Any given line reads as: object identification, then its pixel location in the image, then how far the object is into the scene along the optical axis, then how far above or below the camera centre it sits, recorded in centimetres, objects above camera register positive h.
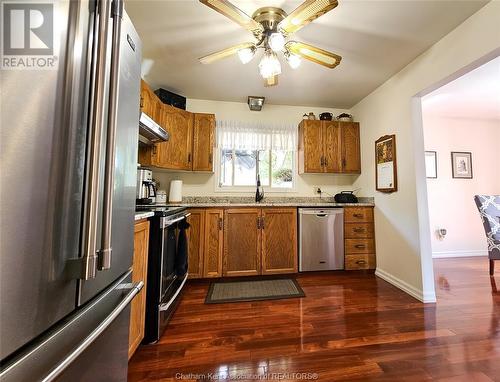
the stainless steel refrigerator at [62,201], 41 +0
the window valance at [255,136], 326 +105
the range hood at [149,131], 164 +64
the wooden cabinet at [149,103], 208 +105
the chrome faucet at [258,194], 319 +11
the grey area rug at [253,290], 217 -98
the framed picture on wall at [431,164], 372 +68
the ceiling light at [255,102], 311 +148
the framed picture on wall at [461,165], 377 +67
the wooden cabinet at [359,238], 287 -49
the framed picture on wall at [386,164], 251 +48
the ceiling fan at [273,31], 132 +122
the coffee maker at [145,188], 218 +15
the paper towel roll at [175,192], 296 +14
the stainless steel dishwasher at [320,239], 278 -49
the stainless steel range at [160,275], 150 -54
